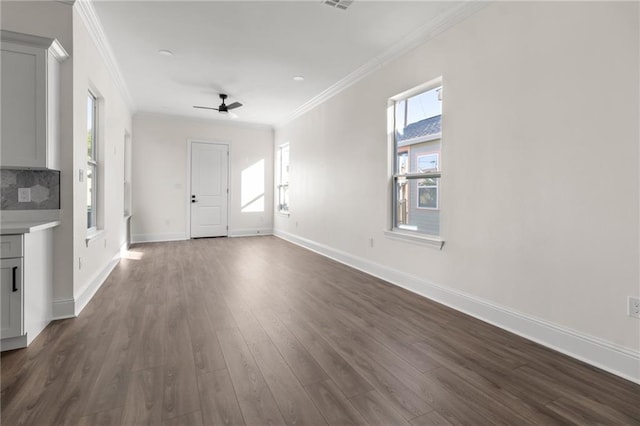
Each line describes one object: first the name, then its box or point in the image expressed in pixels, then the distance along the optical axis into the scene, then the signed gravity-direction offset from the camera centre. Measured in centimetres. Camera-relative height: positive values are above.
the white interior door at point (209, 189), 728 +47
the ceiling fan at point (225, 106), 531 +176
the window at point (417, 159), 334 +58
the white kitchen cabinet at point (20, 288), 208 -55
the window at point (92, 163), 363 +53
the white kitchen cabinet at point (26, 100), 237 +84
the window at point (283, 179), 742 +75
